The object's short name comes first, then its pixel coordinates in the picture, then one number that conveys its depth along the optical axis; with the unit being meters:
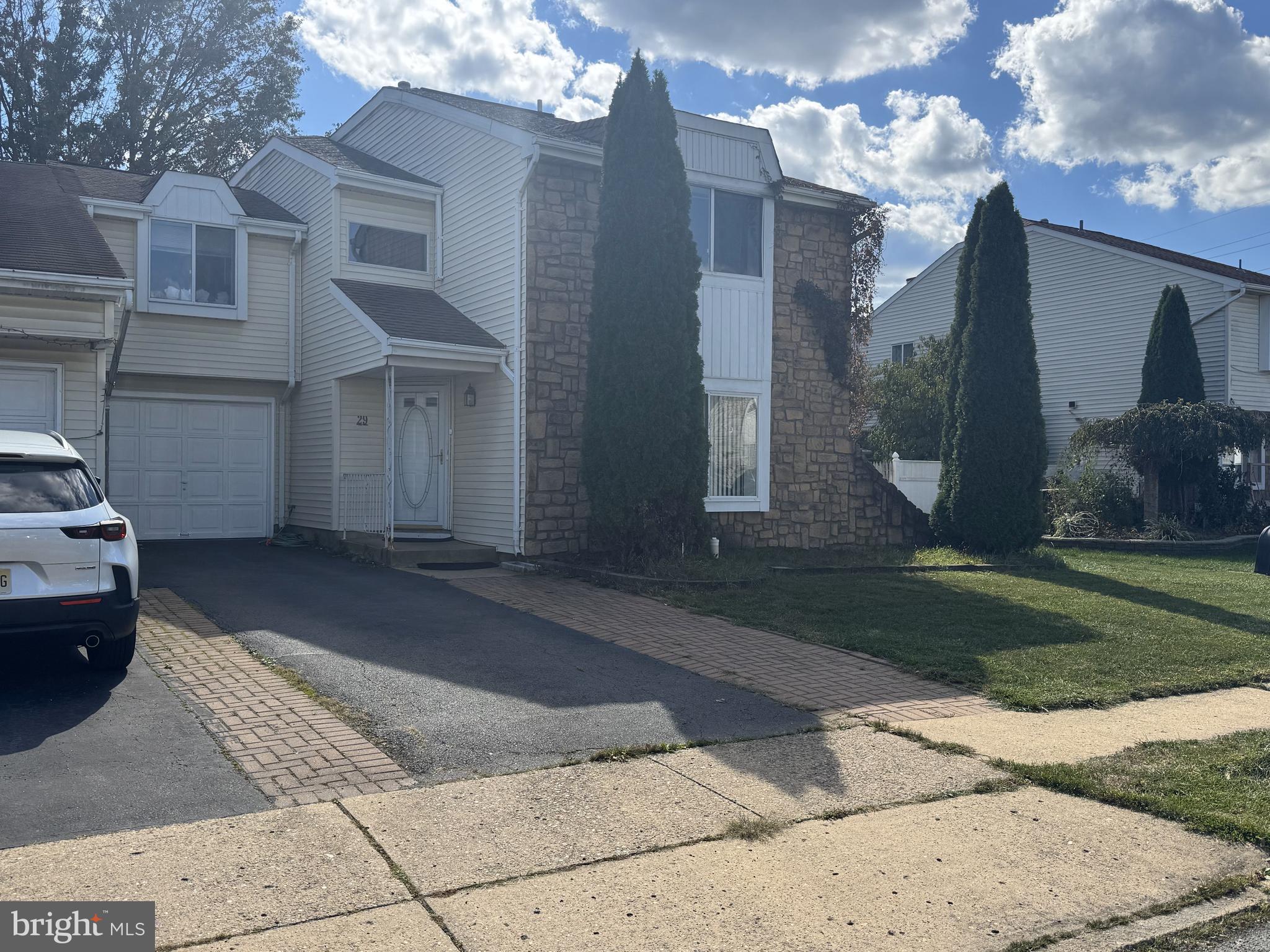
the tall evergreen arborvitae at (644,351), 12.49
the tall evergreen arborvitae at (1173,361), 21.95
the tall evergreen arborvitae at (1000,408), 15.60
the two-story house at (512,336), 13.78
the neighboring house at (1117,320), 23.50
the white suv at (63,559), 6.19
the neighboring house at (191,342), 15.80
